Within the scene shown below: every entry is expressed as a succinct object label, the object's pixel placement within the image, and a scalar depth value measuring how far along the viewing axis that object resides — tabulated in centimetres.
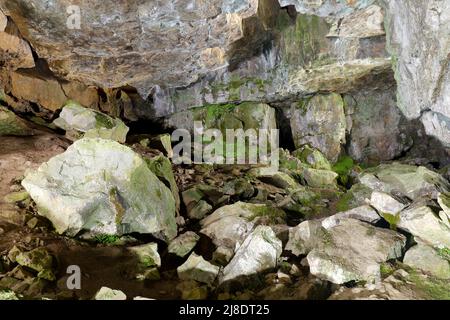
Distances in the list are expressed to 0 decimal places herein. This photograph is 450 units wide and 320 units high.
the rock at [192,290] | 461
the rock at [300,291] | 435
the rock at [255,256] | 502
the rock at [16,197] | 680
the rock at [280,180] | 1270
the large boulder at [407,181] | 895
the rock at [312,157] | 1504
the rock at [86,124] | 1216
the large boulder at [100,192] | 640
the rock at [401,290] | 415
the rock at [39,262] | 483
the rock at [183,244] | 633
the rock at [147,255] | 568
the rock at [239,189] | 1082
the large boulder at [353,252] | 463
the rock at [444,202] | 562
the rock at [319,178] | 1354
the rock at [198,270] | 513
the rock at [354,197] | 1038
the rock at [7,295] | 412
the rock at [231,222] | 716
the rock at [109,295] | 420
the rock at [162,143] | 1373
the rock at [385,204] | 646
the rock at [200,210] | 885
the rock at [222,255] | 592
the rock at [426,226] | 515
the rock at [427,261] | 463
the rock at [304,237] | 585
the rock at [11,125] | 1092
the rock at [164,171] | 848
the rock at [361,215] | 626
